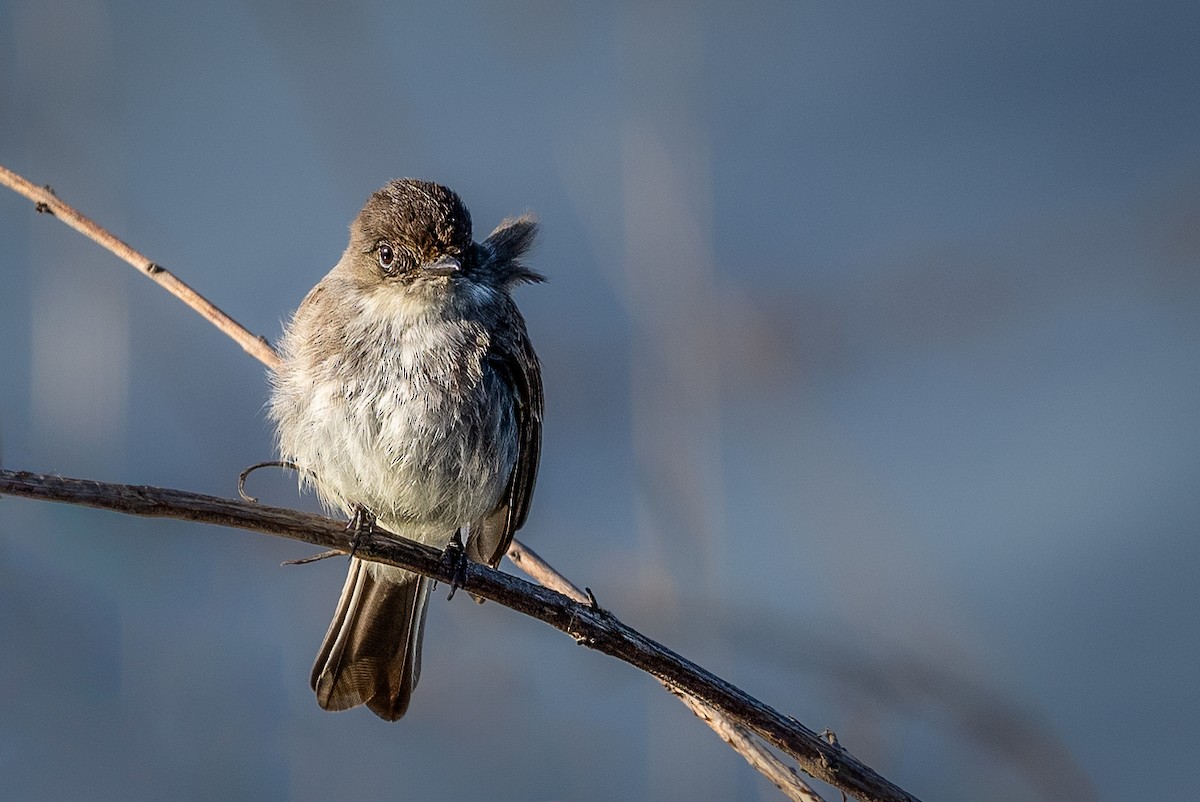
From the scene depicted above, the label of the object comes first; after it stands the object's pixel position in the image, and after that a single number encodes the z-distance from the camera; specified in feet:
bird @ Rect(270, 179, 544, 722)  20.62
